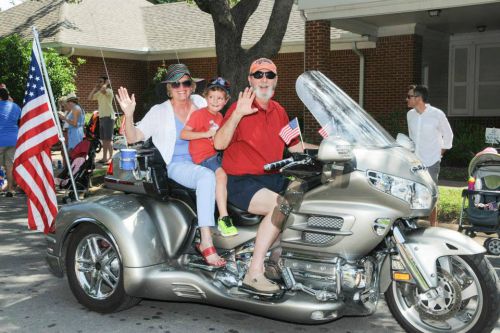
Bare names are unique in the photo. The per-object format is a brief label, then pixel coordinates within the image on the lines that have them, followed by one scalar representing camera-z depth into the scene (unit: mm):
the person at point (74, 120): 12369
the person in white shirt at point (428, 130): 7766
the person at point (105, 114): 16000
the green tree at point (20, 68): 19375
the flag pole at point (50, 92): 6926
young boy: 4812
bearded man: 4523
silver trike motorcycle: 4168
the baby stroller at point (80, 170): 10891
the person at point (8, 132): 11508
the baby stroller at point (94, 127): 12340
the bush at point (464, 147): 14367
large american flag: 6734
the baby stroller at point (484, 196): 7527
